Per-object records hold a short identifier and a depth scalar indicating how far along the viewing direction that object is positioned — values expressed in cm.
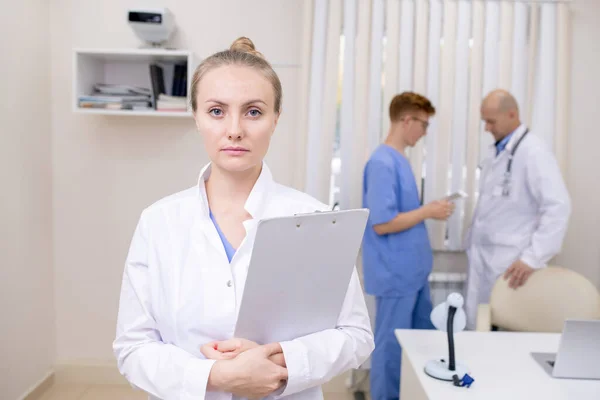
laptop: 162
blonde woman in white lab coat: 108
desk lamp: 169
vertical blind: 327
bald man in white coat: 279
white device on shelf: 289
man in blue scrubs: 292
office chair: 242
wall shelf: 294
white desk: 160
